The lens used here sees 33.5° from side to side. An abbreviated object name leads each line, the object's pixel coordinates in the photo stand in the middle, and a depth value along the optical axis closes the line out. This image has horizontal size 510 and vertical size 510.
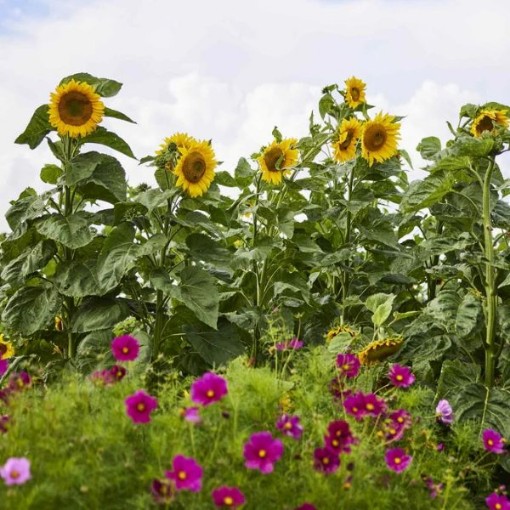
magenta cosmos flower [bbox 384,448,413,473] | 2.35
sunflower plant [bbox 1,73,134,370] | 3.51
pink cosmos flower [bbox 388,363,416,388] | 2.81
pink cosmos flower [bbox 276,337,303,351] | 2.75
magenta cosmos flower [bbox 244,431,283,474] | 2.06
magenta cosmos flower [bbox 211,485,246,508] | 1.93
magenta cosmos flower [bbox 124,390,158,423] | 2.14
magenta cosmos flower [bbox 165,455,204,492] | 1.94
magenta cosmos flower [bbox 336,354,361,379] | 2.72
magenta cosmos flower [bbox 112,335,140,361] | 2.49
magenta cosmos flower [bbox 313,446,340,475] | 2.15
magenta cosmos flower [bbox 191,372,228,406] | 2.22
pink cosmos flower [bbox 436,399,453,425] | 3.07
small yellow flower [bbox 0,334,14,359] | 3.62
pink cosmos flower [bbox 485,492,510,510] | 2.70
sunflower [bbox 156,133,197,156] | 3.56
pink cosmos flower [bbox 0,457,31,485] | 1.84
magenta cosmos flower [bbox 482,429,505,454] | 2.84
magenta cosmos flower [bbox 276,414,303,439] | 2.25
